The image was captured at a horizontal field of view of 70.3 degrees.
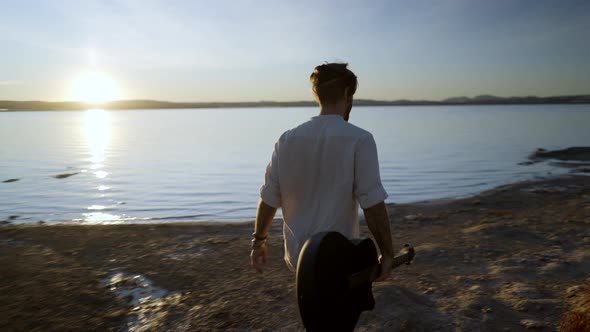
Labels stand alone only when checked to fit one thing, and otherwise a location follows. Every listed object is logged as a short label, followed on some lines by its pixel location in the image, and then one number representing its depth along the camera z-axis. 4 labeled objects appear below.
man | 2.54
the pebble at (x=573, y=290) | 4.61
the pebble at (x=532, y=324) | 4.03
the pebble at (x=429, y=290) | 5.04
